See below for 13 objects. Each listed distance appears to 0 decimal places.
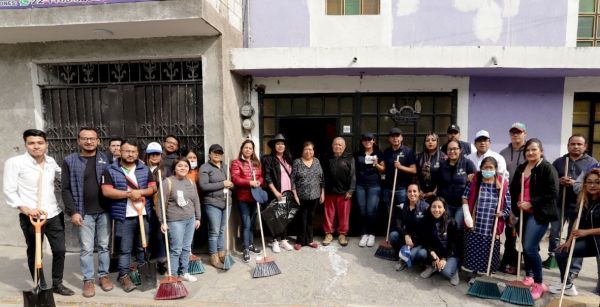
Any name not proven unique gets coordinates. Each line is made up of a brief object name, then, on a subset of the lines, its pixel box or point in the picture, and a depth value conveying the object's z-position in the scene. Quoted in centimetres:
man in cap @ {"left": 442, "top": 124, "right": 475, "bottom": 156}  500
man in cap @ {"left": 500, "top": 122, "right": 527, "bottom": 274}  458
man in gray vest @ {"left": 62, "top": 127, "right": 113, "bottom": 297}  396
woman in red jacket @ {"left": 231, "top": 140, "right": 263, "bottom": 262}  499
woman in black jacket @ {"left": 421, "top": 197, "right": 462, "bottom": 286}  426
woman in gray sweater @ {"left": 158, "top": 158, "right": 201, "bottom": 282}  419
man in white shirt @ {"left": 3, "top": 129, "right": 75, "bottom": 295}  379
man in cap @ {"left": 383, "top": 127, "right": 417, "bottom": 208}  520
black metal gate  534
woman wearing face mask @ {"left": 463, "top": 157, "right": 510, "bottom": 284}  410
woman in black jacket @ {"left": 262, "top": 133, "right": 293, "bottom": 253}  523
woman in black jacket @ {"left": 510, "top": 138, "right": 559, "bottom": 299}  380
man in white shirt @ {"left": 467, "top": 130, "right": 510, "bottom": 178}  465
